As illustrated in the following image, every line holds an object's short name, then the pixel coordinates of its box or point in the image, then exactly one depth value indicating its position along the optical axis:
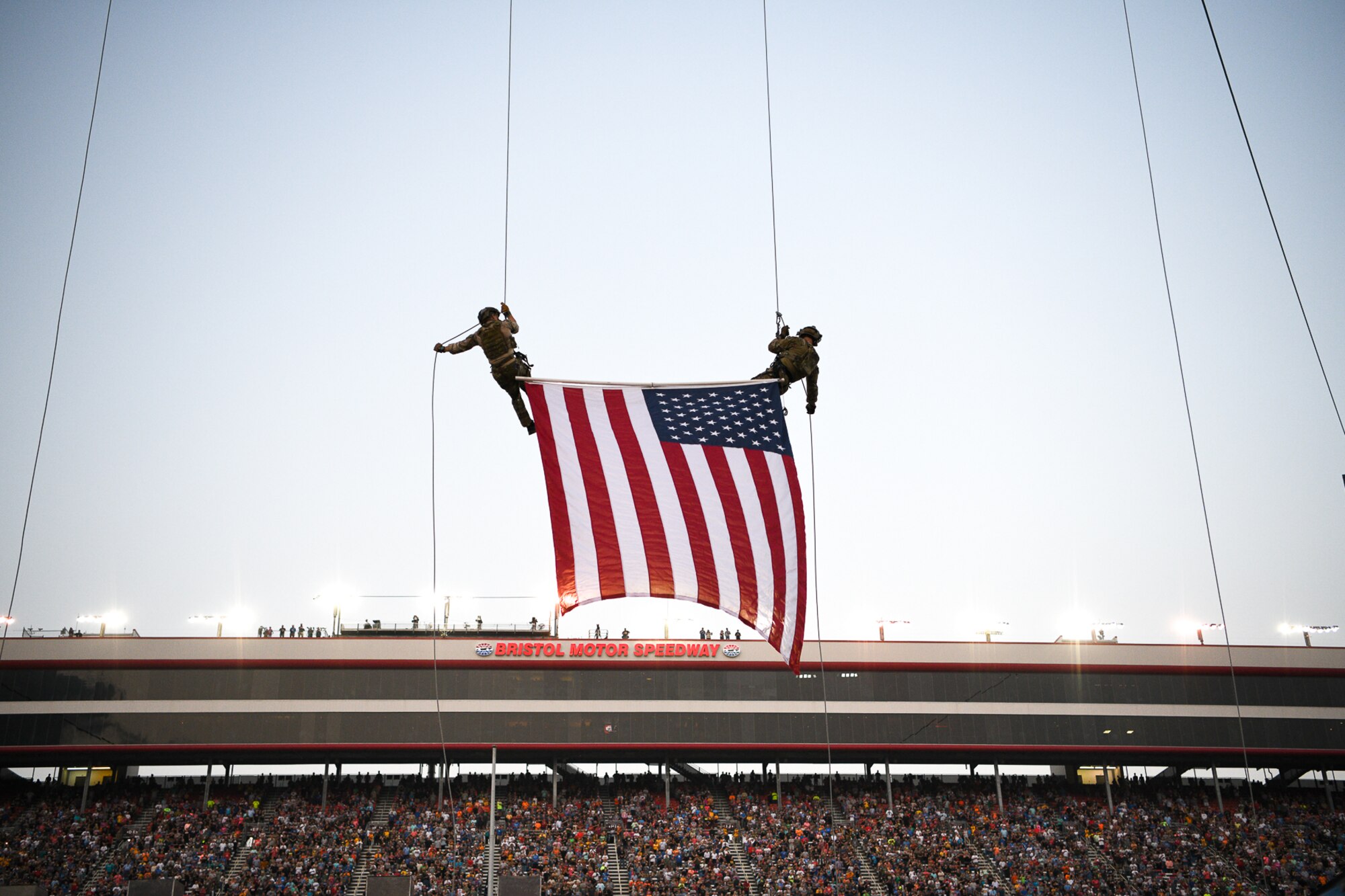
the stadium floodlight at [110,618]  50.25
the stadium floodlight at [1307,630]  54.69
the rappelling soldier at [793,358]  15.02
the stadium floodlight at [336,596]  51.28
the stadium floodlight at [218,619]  51.06
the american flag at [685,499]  14.91
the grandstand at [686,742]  42.59
